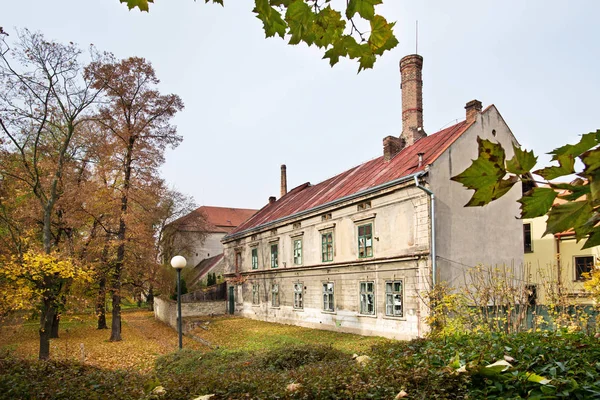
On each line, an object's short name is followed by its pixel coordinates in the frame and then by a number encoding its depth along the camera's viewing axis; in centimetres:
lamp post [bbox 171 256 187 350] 1544
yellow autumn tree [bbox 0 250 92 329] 1405
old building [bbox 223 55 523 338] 1762
